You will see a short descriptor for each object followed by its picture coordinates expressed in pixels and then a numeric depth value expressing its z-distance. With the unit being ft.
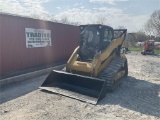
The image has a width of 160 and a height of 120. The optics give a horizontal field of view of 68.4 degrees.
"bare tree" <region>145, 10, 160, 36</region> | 79.95
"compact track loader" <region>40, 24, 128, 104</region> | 12.57
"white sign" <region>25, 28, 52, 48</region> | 19.66
